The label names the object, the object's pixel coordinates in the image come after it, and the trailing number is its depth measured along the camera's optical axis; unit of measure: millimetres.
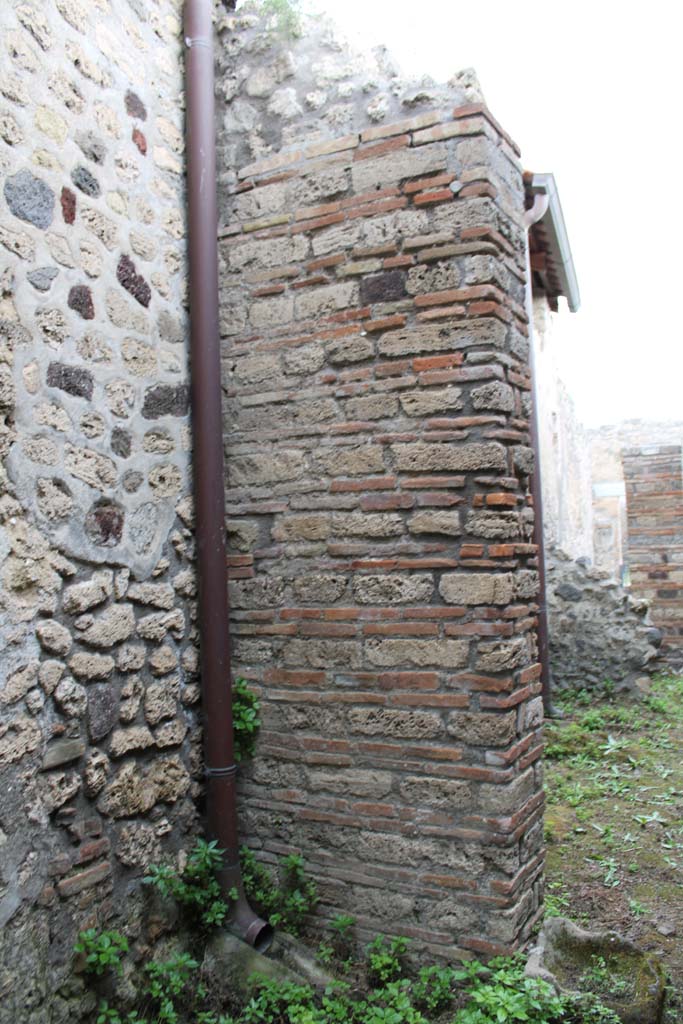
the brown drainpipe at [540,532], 5266
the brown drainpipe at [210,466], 3045
